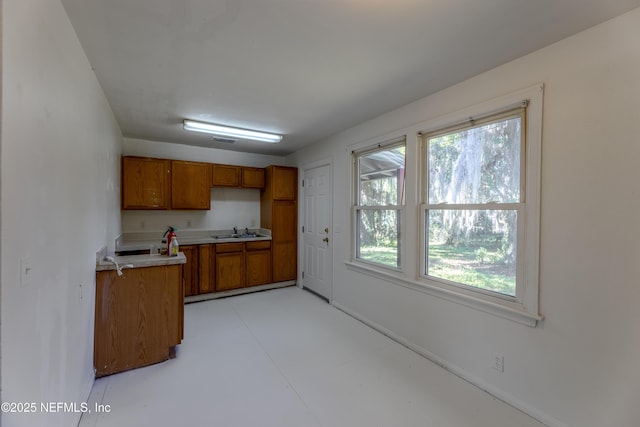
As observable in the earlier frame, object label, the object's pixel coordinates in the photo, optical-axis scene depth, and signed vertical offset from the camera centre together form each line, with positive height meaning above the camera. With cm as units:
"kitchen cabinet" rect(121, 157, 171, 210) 369 +36
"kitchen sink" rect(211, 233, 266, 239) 454 -47
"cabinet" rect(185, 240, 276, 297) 387 -89
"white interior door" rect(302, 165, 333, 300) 392 -34
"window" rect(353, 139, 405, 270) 288 +8
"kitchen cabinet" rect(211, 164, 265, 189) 437 +55
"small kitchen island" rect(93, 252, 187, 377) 216 -90
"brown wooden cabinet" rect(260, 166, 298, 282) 452 -15
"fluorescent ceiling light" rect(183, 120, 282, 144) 324 +100
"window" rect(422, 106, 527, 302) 192 +5
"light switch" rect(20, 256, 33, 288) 98 -25
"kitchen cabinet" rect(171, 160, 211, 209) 402 +36
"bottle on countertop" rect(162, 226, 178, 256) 265 -30
